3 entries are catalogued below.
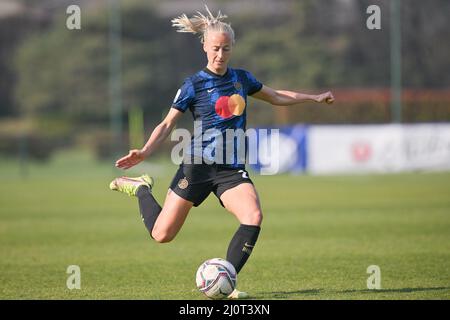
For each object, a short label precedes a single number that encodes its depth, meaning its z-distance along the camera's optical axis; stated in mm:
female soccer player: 13273
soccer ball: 12789
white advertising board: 50125
